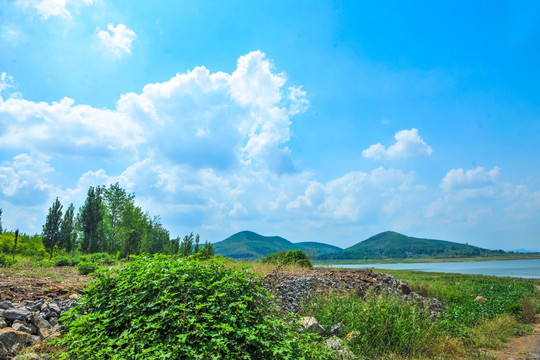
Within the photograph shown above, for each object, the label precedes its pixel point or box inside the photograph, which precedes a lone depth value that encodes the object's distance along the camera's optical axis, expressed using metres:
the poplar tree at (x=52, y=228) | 30.77
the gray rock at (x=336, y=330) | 6.54
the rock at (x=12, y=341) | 4.63
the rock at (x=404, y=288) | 12.92
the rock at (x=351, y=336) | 6.10
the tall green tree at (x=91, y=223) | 34.12
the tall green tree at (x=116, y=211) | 39.97
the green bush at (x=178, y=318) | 3.38
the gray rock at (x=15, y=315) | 5.44
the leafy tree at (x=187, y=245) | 36.56
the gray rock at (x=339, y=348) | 5.06
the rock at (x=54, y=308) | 6.04
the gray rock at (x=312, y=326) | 5.73
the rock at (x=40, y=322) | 5.49
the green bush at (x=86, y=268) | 10.72
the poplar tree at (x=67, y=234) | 33.94
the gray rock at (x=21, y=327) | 5.15
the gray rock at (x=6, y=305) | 5.75
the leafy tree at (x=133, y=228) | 38.19
